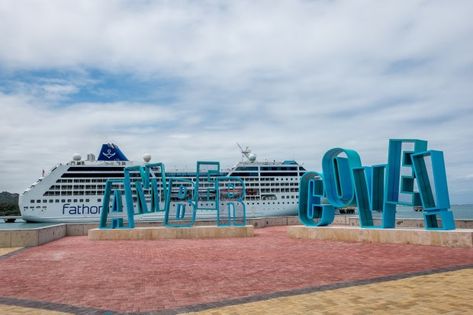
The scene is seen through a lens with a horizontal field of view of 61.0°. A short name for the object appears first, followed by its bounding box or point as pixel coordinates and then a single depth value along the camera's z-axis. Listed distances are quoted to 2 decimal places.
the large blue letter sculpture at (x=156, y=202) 20.53
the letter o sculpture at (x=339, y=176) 17.02
